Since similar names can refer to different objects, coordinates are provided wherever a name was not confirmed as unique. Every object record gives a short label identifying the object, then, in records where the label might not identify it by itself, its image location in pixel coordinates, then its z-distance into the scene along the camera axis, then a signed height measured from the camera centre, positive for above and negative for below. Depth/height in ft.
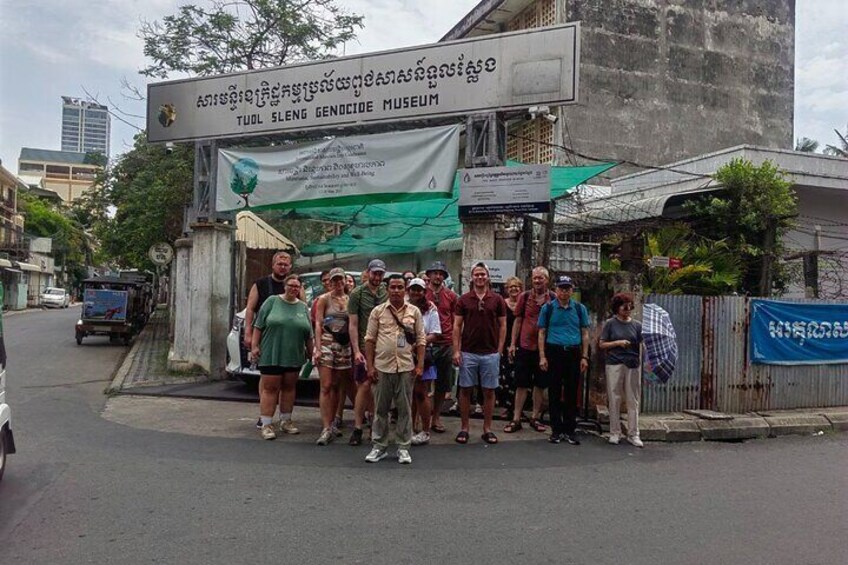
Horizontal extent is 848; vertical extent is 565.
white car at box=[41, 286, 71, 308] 162.91 -4.18
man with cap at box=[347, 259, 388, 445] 22.52 -0.95
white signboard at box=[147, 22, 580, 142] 31.09 +10.14
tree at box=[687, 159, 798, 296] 40.96 +4.76
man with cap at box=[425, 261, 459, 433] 24.48 -1.75
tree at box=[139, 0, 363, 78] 59.31 +21.83
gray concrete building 68.23 +23.25
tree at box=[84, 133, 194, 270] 63.21 +8.54
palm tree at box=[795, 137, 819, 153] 120.58 +26.83
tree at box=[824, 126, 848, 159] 102.42 +23.55
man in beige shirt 20.94 -2.31
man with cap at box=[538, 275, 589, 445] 24.34 -2.26
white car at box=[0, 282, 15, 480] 17.03 -3.82
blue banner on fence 29.37 -1.73
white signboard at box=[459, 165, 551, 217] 29.60 +4.42
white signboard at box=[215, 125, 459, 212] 33.37 +5.99
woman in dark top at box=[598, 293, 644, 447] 24.47 -2.62
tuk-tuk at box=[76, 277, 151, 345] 65.72 -2.79
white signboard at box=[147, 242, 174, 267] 61.87 +2.61
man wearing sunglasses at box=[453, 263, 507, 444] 24.08 -1.95
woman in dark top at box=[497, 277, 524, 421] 27.21 -3.27
